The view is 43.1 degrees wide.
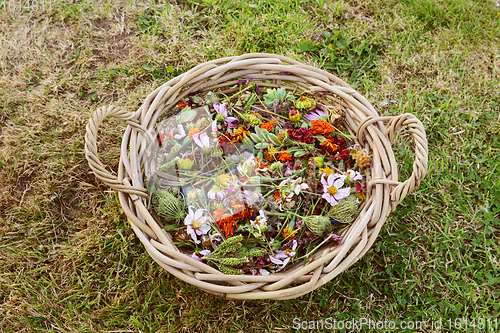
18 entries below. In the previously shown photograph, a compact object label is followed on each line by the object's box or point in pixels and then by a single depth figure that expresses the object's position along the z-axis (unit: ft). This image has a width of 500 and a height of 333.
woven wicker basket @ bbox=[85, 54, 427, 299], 3.02
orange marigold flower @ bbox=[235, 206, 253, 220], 3.19
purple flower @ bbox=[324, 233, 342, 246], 3.16
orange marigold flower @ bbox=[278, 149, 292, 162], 3.32
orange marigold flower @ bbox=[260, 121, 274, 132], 3.37
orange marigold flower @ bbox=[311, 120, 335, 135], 3.34
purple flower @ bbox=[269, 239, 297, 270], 3.14
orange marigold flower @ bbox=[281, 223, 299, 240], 3.20
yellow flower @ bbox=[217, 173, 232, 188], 3.22
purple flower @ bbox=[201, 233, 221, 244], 3.16
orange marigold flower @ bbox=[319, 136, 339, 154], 3.33
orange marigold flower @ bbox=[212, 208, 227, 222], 3.19
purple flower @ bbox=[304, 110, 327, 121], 3.44
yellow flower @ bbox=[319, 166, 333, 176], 3.27
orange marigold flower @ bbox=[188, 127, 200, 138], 3.33
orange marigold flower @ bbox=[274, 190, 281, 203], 3.22
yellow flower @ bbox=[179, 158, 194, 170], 3.28
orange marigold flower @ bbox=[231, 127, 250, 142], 3.34
